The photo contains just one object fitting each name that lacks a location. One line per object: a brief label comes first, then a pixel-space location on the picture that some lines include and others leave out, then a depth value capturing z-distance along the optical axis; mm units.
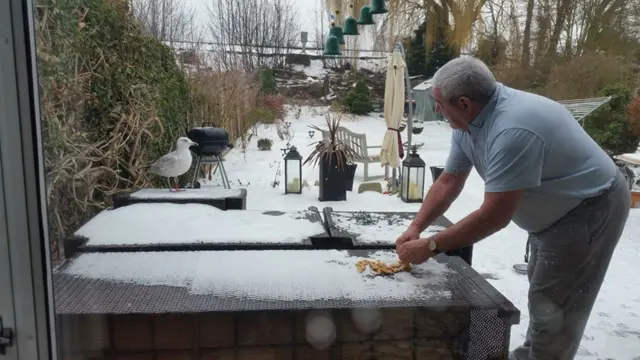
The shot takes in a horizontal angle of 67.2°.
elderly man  1001
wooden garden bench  3551
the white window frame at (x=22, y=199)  486
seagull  2045
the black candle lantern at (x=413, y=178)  2846
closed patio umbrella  2262
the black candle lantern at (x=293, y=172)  3157
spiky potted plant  3143
